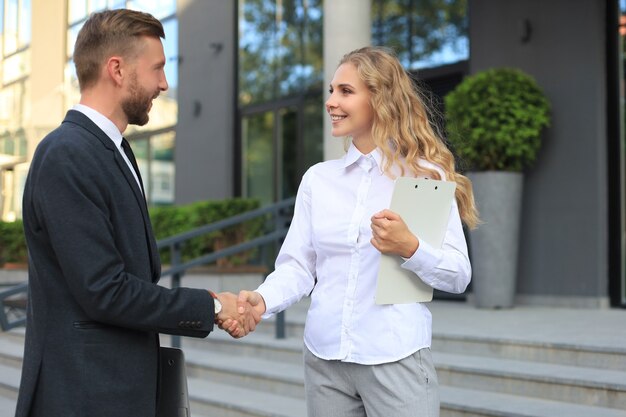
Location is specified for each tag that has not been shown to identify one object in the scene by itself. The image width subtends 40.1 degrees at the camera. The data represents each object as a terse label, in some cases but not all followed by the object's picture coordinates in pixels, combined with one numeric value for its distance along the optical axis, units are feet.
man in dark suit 7.09
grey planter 25.32
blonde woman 7.80
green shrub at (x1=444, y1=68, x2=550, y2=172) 24.90
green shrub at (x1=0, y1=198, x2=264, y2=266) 32.60
